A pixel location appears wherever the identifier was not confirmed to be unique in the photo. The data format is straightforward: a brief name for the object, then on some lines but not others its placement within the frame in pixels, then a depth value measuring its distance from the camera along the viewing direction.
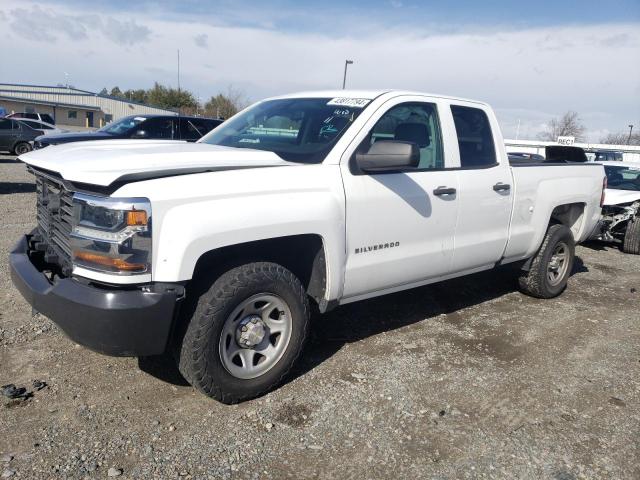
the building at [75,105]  56.47
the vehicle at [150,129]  12.44
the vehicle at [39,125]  20.29
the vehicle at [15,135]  19.53
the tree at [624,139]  68.88
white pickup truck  2.81
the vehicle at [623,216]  9.05
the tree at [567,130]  59.18
